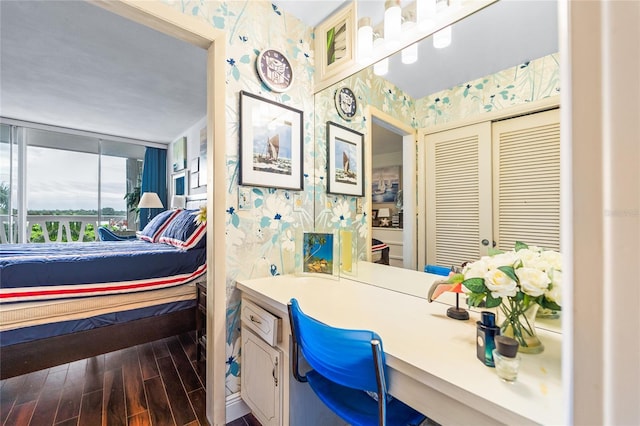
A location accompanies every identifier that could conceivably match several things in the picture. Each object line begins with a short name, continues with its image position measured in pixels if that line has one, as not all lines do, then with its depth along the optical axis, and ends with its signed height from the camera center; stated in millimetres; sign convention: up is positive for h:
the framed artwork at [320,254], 1641 -256
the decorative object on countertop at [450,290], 976 -307
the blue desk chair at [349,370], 737 -476
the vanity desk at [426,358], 580 -398
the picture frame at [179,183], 4441 +525
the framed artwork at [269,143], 1504 +425
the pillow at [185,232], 2346 -184
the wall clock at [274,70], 1550 +874
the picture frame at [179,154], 4465 +1047
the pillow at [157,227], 3008 -162
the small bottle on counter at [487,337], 690 -332
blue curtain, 5004 +721
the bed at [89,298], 1534 -575
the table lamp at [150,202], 4406 +189
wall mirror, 995 +642
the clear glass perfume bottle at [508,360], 618 -348
